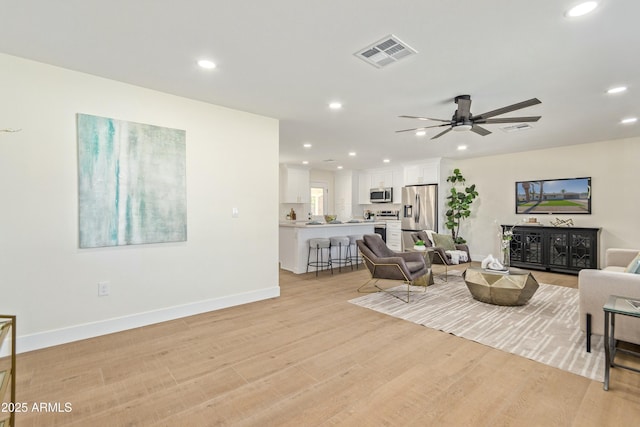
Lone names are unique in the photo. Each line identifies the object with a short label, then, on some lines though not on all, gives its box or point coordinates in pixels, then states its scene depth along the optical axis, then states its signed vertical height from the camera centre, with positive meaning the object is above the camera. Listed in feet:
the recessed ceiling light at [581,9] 6.39 +4.38
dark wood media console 18.47 -2.41
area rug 8.57 -4.08
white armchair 8.30 -2.50
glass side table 6.76 -2.25
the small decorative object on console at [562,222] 20.13 -0.76
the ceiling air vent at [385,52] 7.92 +4.44
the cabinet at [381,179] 30.30 +3.32
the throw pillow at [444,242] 19.38 -1.99
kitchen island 19.81 -1.82
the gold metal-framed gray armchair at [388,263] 13.56 -2.41
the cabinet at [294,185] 28.96 +2.63
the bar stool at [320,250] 19.27 -2.65
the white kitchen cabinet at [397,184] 29.40 +2.62
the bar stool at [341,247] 20.10 -2.70
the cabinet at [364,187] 32.35 +2.64
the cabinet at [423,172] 24.82 +3.32
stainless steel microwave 30.07 +1.65
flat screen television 19.61 +1.01
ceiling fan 11.25 +3.45
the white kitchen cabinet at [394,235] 27.84 -2.25
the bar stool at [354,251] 22.59 -3.02
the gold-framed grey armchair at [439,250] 17.31 -2.34
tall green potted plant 23.79 +0.65
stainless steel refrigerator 24.66 +0.11
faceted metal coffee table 12.48 -3.17
